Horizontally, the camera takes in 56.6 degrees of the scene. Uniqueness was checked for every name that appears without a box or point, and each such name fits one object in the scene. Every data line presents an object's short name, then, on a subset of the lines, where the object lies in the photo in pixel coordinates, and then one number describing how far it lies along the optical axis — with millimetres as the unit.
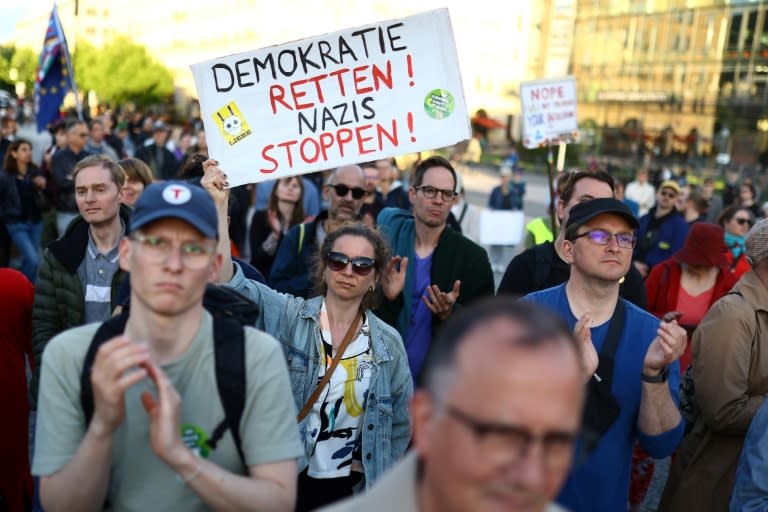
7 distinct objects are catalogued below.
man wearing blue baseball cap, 1746
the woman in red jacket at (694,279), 4828
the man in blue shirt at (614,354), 2627
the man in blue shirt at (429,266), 4035
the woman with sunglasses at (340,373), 2920
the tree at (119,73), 52250
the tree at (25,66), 55347
